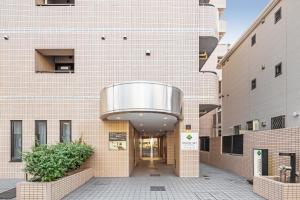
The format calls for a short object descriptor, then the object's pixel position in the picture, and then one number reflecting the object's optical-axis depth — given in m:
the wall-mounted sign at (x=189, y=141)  10.42
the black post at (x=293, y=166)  6.53
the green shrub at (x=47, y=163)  6.43
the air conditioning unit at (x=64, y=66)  11.91
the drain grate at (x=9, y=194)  7.05
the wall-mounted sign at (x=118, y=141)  10.45
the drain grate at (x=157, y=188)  7.93
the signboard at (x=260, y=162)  8.32
